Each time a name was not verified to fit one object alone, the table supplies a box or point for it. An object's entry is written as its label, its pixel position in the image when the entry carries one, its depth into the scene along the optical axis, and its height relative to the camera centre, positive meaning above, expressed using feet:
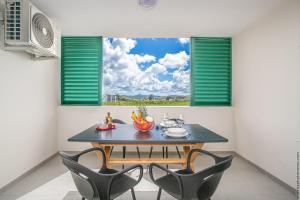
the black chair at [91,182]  4.22 -2.21
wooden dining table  5.82 -1.45
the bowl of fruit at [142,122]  7.05 -1.00
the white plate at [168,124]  7.71 -1.17
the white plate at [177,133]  6.23 -1.29
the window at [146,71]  11.87 +2.19
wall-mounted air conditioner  6.55 +3.12
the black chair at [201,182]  4.21 -2.22
